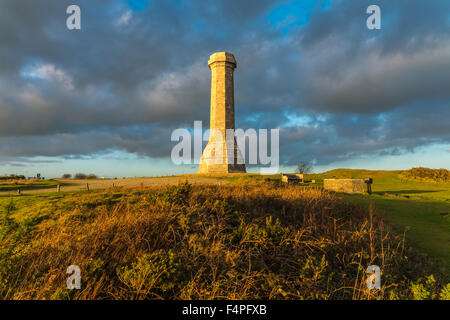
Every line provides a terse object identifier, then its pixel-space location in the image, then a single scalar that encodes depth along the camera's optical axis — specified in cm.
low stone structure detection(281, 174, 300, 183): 1829
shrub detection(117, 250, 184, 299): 388
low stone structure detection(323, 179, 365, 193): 1520
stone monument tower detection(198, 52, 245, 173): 2922
